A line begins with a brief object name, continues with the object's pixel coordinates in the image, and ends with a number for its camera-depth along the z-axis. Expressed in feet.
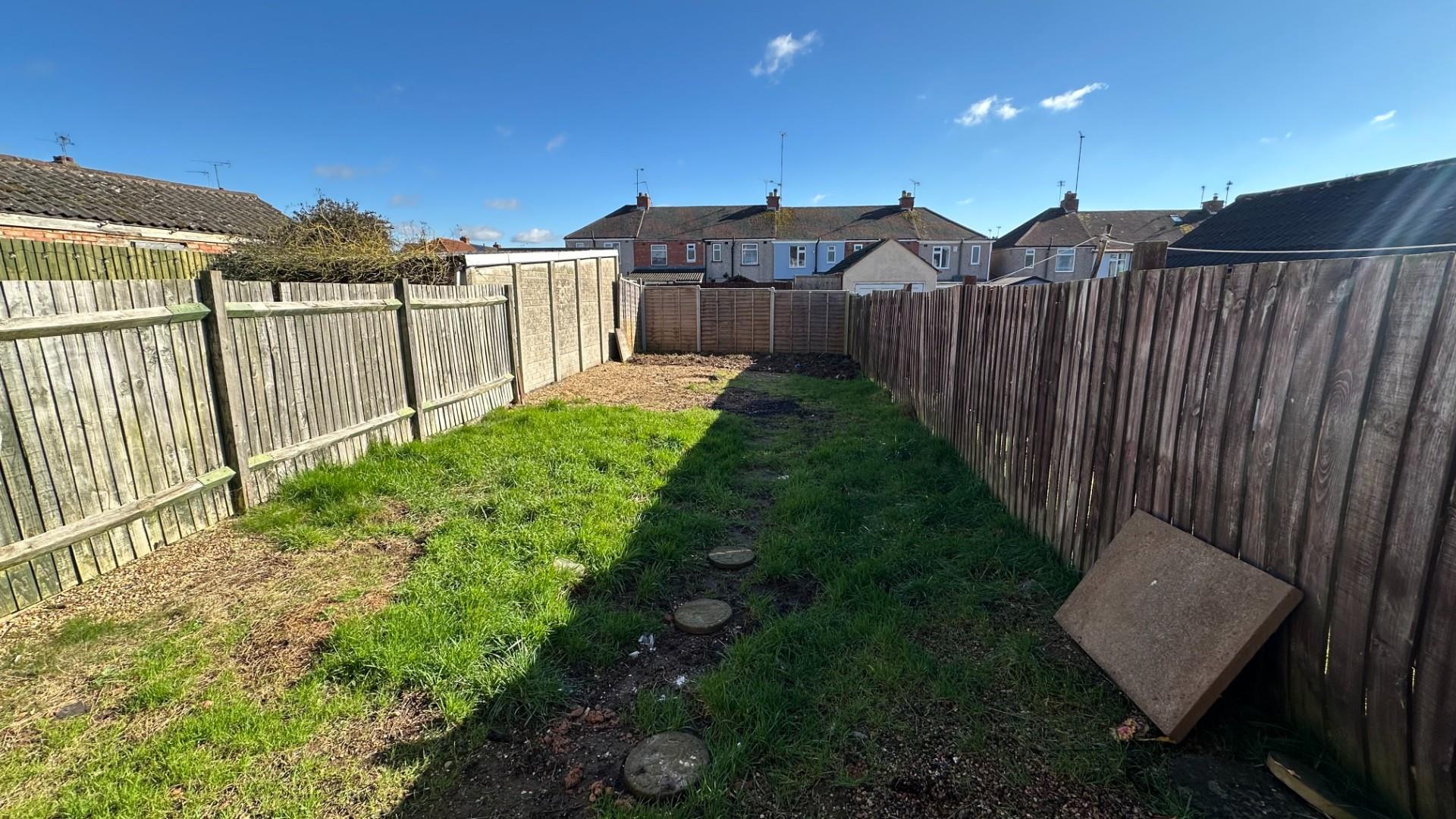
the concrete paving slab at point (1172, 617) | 6.63
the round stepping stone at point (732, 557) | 12.39
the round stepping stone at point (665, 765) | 6.76
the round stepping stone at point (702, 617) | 10.11
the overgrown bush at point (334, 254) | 25.22
